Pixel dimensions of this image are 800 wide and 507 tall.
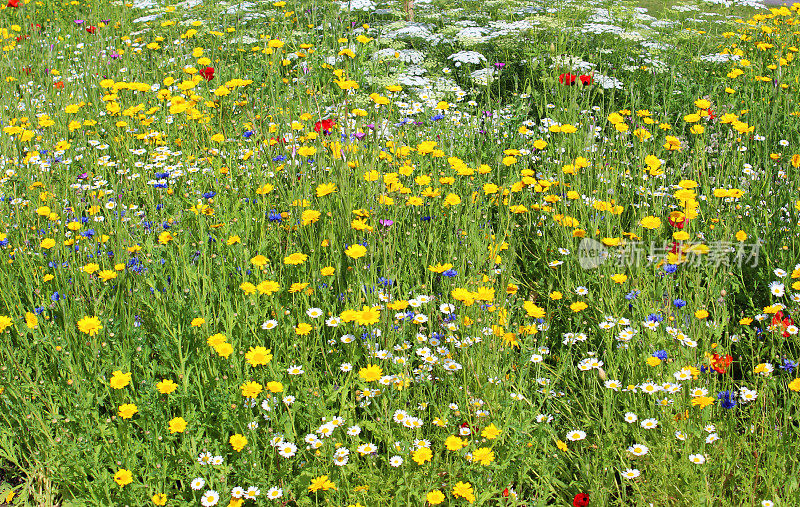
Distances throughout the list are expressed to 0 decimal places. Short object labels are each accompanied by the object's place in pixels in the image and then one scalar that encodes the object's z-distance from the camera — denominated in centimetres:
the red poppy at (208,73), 432
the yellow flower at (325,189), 269
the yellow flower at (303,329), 199
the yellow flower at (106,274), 223
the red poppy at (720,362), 199
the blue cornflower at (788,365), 202
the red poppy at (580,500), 171
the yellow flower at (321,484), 170
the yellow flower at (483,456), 175
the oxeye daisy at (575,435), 189
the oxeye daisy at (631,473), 171
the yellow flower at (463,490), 171
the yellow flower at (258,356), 189
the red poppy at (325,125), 347
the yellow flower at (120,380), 185
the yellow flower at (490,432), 178
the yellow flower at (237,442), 181
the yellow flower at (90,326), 202
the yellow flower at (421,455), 173
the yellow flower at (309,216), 258
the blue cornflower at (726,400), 188
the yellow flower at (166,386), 191
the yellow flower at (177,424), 183
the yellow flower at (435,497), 166
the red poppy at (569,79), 384
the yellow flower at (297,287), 219
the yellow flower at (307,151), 297
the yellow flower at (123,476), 175
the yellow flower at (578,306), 226
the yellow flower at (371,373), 191
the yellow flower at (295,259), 234
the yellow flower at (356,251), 234
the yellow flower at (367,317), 200
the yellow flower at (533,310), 223
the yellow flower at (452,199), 273
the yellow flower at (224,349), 188
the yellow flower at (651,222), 255
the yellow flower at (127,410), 184
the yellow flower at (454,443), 177
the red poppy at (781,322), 214
